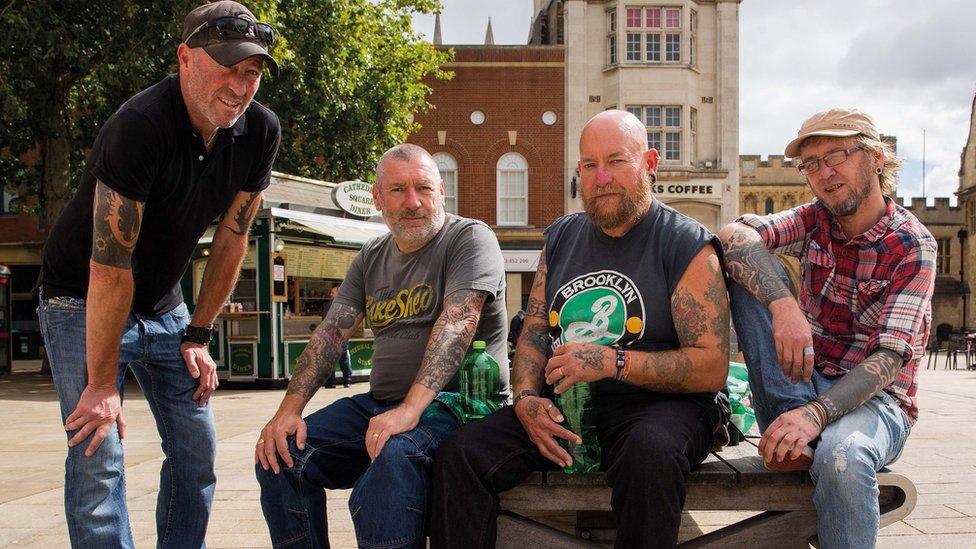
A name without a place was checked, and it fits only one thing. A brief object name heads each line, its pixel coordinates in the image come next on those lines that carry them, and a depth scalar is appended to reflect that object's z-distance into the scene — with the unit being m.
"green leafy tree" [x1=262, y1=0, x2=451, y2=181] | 16.92
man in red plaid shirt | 2.45
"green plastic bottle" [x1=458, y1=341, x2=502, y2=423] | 3.09
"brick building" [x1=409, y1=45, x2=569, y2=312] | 26.36
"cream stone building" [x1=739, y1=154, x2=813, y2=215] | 50.50
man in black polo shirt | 2.51
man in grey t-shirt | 2.59
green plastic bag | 3.29
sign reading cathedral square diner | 14.66
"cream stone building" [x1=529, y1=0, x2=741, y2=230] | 26.12
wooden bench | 2.58
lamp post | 39.78
